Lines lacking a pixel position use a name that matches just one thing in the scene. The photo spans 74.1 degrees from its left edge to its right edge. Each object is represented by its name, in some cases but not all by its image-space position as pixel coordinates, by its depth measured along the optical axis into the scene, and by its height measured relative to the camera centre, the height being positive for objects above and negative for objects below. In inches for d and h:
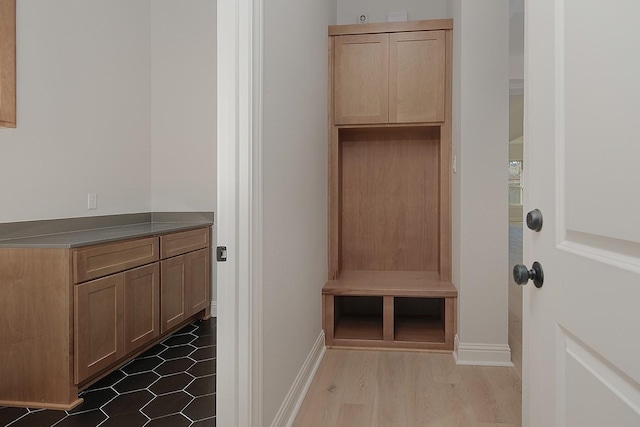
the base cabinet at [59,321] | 87.0 -23.0
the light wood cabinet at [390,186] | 122.4 +8.9
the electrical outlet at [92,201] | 121.3 +3.4
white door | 28.1 +0.4
